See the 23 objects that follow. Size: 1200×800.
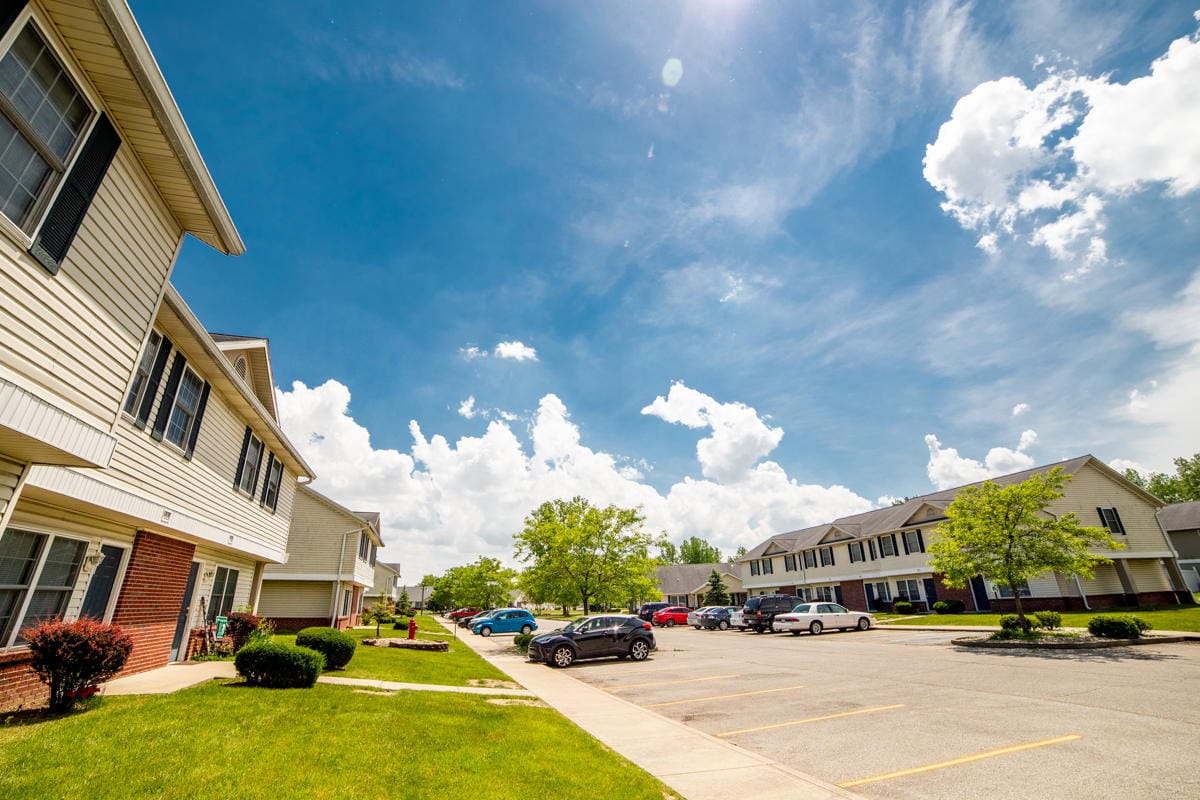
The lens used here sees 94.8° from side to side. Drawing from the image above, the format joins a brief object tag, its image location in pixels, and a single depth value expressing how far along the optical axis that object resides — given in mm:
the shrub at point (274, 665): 9977
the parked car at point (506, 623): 36750
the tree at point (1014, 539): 18953
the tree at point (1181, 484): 71188
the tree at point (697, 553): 108625
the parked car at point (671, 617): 45938
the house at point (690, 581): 70756
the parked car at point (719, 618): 38406
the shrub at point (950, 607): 34375
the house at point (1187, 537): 48656
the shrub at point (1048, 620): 20594
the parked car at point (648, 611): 46797
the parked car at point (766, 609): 31734
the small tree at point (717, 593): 62625
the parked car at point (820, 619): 29109
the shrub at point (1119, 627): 18047
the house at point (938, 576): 32094
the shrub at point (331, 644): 13102
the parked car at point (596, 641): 19094
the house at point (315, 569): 28266
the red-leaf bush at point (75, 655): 7047
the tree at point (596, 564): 28156
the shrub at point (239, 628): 15281
